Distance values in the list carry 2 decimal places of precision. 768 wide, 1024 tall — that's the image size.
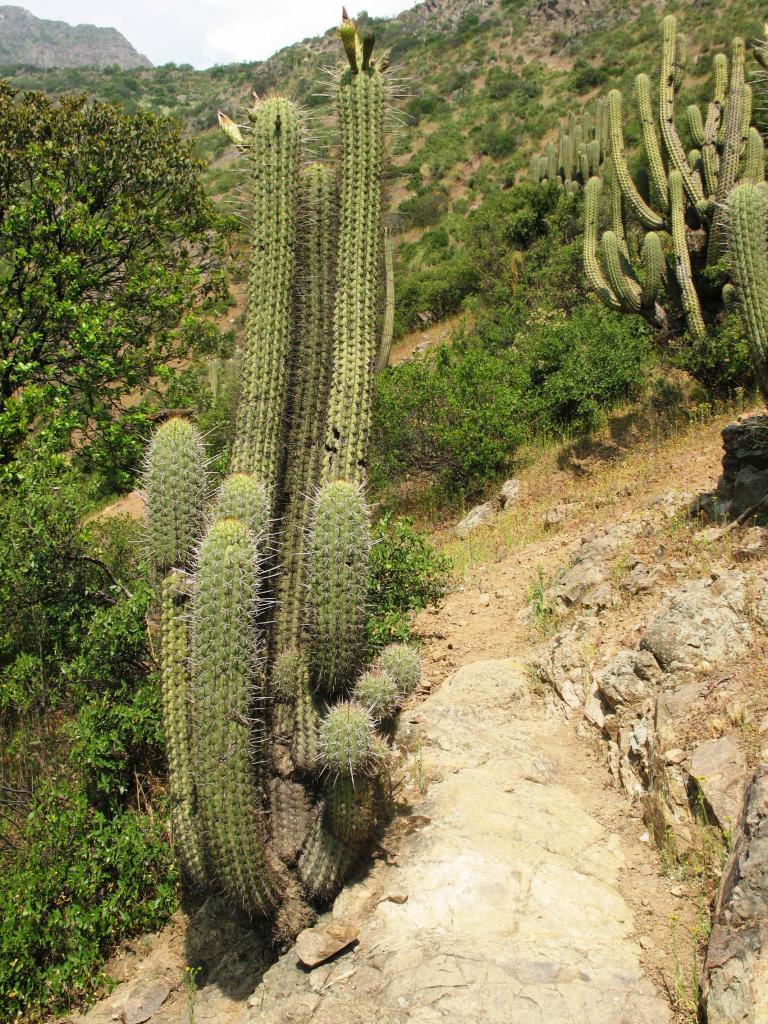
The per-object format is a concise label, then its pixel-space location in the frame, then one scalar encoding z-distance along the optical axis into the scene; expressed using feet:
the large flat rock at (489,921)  9.94
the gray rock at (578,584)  18.42
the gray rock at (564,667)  16.05
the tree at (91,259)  24.61
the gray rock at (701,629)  13.99
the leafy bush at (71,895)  12.56
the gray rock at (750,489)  18.58
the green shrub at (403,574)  19.12
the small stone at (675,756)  12.74
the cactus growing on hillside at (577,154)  64.59
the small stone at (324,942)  11.39
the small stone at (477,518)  28.91
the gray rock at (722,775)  11.53
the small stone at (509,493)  29.55
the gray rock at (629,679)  14.48
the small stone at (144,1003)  12.24
